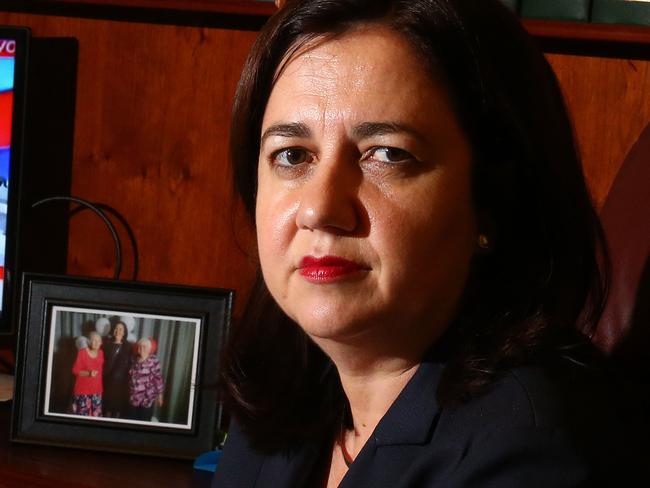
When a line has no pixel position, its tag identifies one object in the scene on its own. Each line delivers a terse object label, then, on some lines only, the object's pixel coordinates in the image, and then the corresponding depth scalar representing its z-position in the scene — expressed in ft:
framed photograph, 5.32
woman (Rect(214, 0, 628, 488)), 3.32
